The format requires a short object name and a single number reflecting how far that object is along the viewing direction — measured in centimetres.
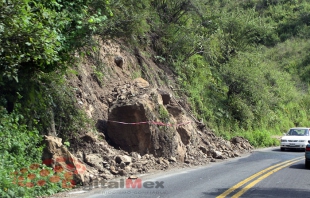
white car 2464
